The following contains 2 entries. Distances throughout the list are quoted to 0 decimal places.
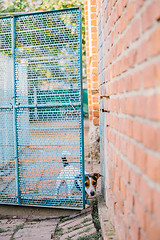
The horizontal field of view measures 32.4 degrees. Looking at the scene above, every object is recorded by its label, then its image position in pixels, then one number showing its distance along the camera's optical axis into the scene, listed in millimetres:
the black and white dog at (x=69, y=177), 4172
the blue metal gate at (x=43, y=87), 4012
